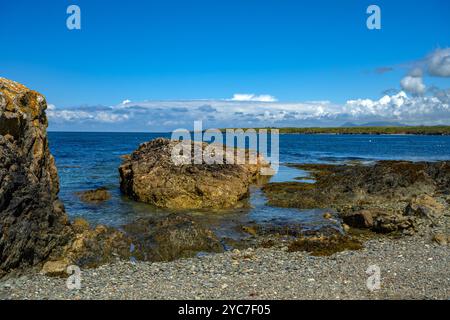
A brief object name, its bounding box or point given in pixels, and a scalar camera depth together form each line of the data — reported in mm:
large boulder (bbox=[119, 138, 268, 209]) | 26375
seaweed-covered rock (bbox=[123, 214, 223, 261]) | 16453
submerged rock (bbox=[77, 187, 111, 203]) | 28306
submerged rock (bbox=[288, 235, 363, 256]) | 16828
